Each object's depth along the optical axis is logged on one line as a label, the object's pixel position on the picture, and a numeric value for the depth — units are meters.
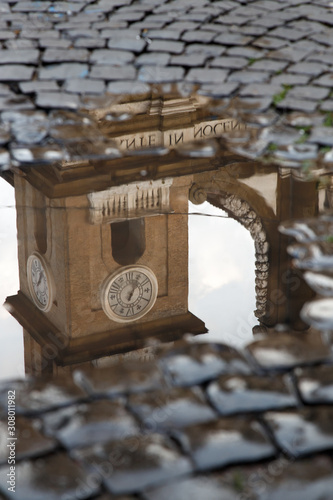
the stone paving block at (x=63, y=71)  5.93
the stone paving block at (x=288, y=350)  3.33
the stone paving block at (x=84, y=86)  5.71
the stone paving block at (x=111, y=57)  6.19
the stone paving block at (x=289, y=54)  6.25
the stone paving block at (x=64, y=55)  6.23
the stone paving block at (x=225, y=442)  2.78
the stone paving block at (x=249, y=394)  3.05
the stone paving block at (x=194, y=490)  2.62
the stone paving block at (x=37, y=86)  5.71
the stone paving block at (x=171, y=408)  2.97
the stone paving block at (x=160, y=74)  5.89
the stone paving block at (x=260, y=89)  5.67
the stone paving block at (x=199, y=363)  3.25
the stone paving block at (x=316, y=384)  3.10
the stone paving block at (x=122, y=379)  3.18
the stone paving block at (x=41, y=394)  3.09
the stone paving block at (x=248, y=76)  5.88
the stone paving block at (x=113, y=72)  5.93
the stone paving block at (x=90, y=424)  2.89
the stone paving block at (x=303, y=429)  2.83
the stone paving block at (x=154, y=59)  6.14
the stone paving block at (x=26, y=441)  2.82
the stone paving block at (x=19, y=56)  6.18
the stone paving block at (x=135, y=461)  2.68
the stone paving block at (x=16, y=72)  5.88
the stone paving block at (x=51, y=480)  2.62
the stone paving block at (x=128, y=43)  6.44
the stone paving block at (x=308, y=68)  5.98
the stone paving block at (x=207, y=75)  5.88
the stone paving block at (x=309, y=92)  5.57
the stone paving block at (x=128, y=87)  5.73
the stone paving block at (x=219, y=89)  5.69
